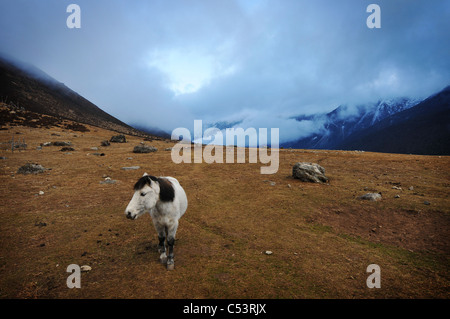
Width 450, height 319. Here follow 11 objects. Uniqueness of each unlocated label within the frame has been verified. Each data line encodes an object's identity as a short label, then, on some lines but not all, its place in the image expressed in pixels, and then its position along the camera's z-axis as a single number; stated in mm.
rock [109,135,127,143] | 46734
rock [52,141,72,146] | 34125
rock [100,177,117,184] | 15969
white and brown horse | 5438
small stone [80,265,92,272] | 6086
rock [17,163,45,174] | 16828
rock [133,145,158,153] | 34312
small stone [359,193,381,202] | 12173
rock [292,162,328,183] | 16844
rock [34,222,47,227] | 8750
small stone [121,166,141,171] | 20848
